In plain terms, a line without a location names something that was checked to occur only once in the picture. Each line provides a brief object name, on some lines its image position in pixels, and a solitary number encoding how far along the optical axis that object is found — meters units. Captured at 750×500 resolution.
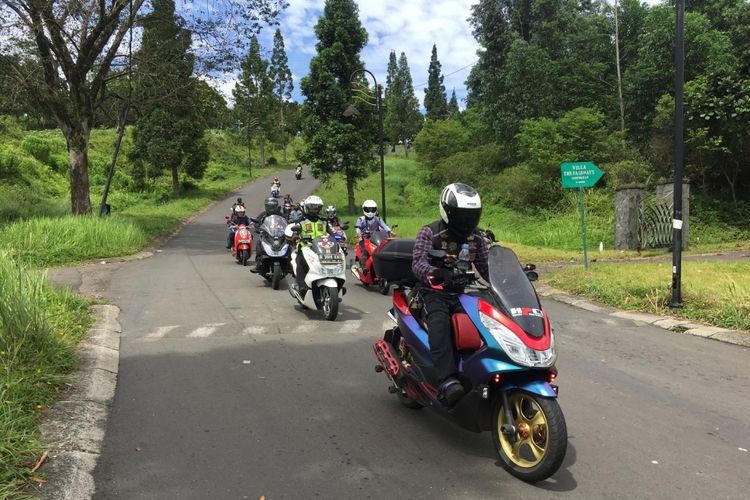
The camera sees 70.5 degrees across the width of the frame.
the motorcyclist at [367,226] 10.95
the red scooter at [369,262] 10.47
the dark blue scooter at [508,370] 3.20
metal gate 16.39
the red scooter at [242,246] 14.30
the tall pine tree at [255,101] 60.59
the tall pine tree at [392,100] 77.63
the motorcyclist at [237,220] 15.75
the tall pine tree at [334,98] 26.98
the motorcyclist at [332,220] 9.93
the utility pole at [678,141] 8.09
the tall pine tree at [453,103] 97.12
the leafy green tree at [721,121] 19.33
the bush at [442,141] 40.97
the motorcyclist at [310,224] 8.62
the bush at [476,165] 34.38
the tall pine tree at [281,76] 70.19
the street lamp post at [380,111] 19.73
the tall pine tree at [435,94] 72.50
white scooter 7.80
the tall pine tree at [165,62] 20.16
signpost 11.53
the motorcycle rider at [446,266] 3.65
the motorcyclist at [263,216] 11.19
